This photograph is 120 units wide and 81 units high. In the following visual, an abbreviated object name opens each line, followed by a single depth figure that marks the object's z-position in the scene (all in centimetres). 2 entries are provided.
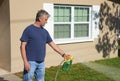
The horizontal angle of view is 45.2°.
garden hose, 267
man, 253
